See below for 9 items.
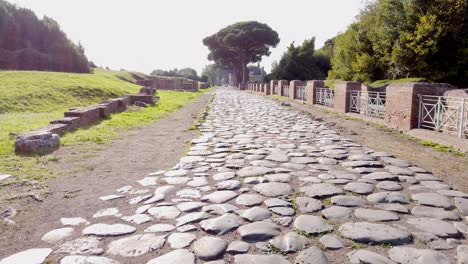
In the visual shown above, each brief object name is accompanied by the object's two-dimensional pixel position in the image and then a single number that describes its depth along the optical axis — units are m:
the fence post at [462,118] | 6.47
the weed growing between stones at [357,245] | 2.47
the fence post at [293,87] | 21.17
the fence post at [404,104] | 7.97
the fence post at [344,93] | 12.33
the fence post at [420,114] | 7.98
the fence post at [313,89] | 16.67
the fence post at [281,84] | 25.45
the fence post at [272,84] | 28.89
